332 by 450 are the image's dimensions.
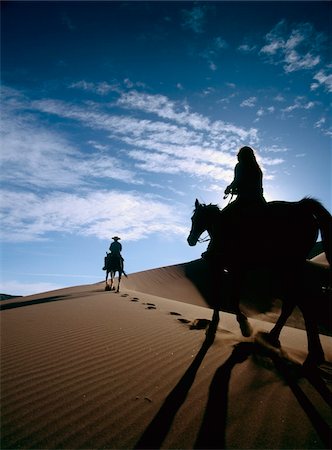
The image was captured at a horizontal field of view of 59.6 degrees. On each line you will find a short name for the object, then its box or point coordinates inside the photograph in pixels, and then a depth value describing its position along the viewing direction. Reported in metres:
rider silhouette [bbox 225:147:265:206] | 6.00
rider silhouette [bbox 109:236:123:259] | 18.67
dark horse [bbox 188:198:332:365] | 4.34
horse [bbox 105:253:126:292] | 18.33
